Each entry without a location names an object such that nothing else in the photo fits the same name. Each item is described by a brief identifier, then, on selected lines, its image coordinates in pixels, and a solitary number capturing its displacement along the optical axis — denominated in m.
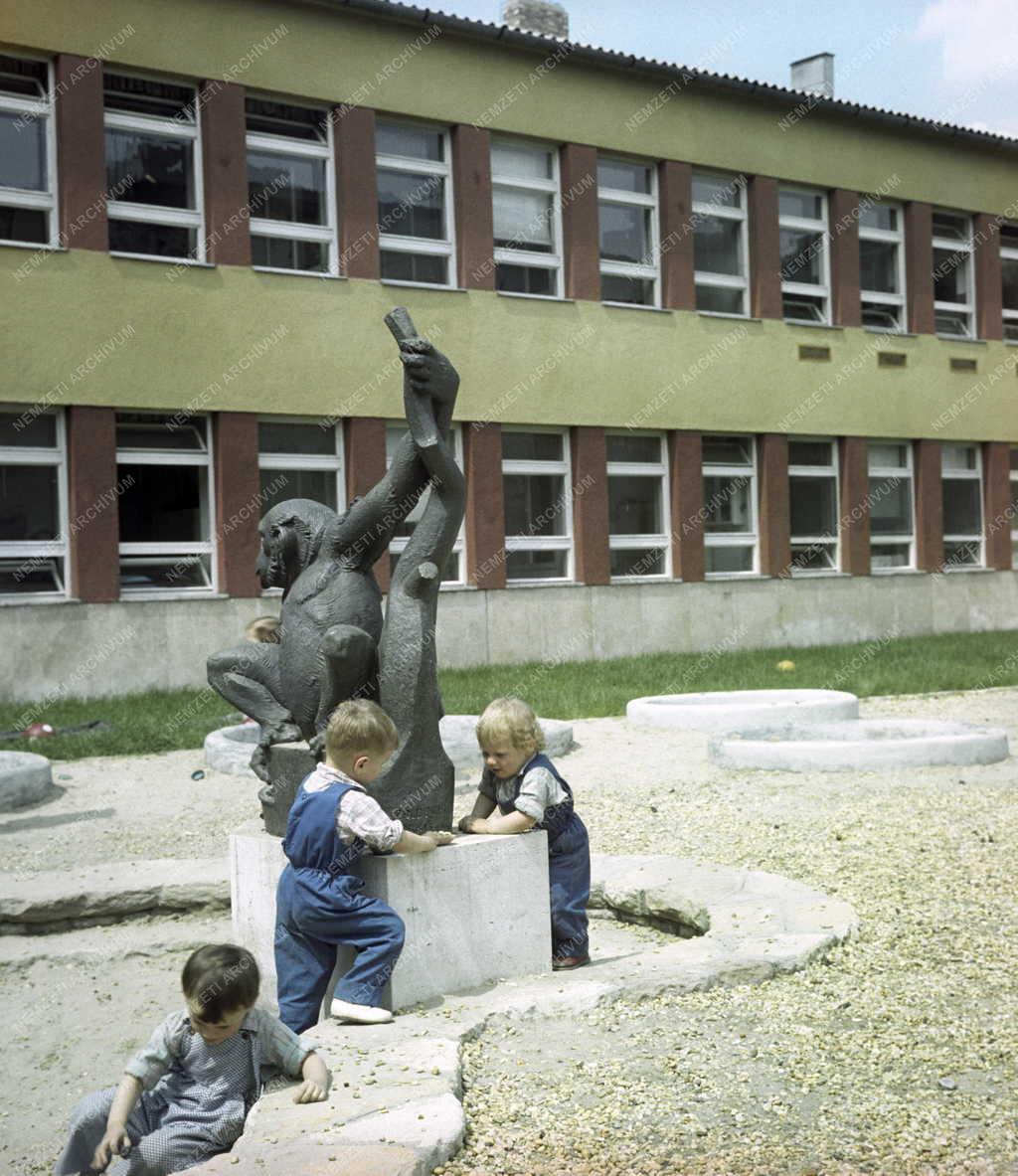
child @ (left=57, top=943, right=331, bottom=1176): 3.96
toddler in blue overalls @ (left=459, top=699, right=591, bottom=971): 5.33
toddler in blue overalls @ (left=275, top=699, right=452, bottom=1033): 4.71
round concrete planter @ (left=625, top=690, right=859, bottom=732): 12.48
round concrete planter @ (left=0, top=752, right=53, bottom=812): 10.15
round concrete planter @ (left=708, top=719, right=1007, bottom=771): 10.40
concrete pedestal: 4.96
